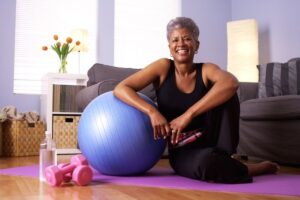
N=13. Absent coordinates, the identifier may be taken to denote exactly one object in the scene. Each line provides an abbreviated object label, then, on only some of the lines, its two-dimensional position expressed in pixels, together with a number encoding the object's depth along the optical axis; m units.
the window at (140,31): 4.15
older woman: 1.61
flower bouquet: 3.57
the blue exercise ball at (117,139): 1.65
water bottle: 1.74
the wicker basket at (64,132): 3.24
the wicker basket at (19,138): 3.17
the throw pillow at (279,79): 2.79
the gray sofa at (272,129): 2.29
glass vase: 3.56
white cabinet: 3.27
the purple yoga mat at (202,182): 1.43
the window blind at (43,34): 3.71
